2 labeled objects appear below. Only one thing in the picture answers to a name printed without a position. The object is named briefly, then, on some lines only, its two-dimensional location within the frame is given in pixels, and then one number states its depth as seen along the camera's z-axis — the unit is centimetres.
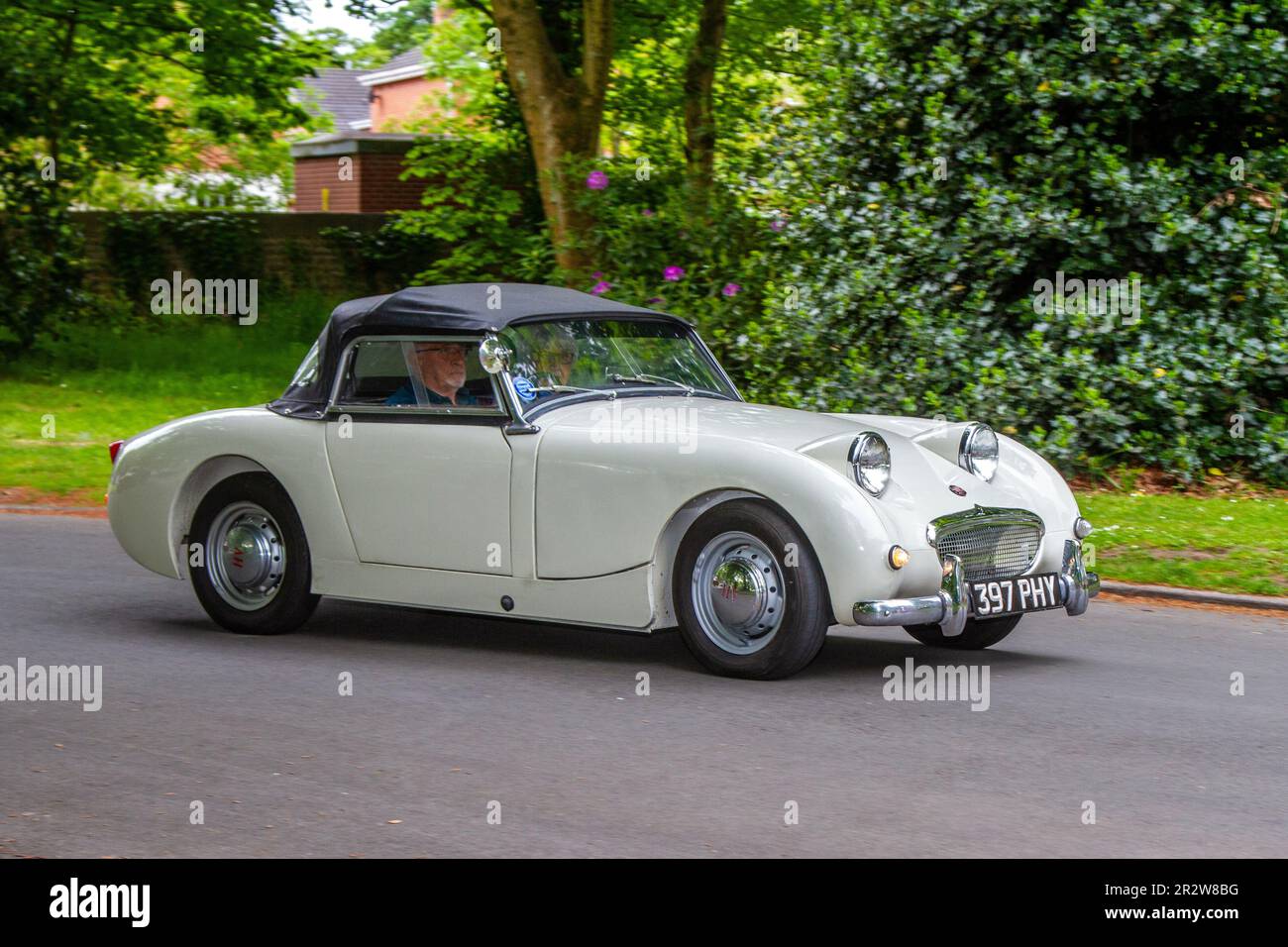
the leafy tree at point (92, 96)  2055
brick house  3080
